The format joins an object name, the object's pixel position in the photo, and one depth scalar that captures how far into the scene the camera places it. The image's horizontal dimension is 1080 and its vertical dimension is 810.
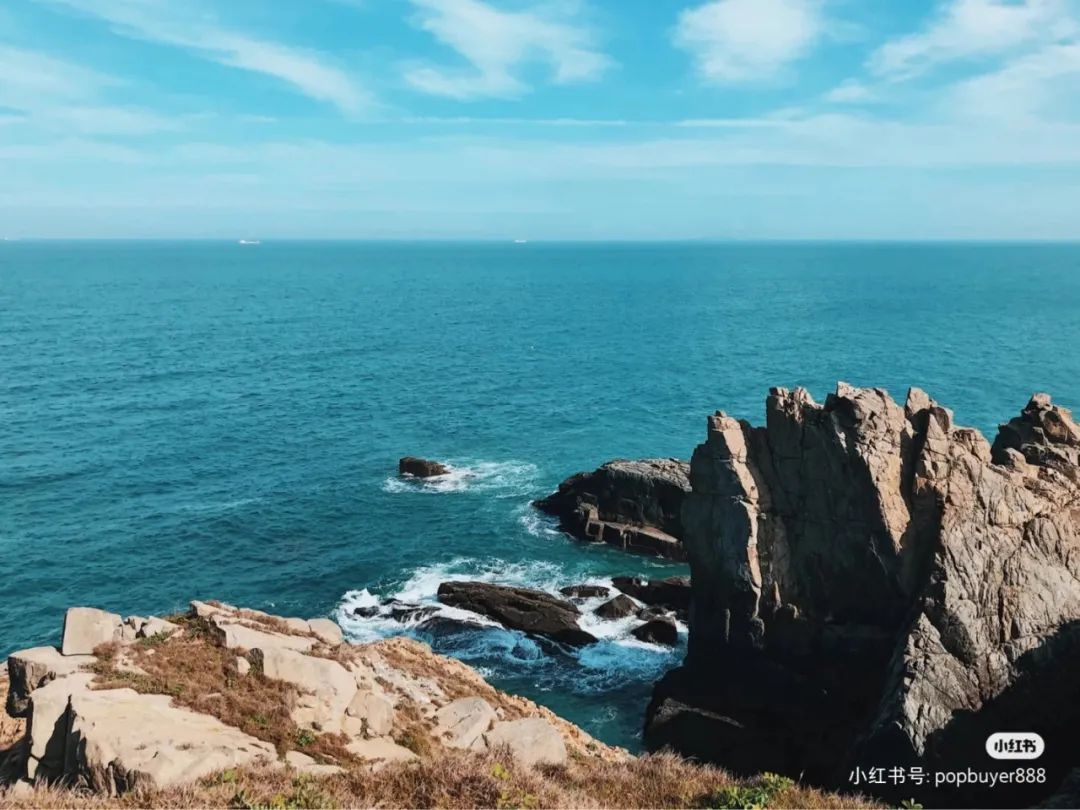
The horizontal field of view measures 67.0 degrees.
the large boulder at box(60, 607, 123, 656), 25.34
